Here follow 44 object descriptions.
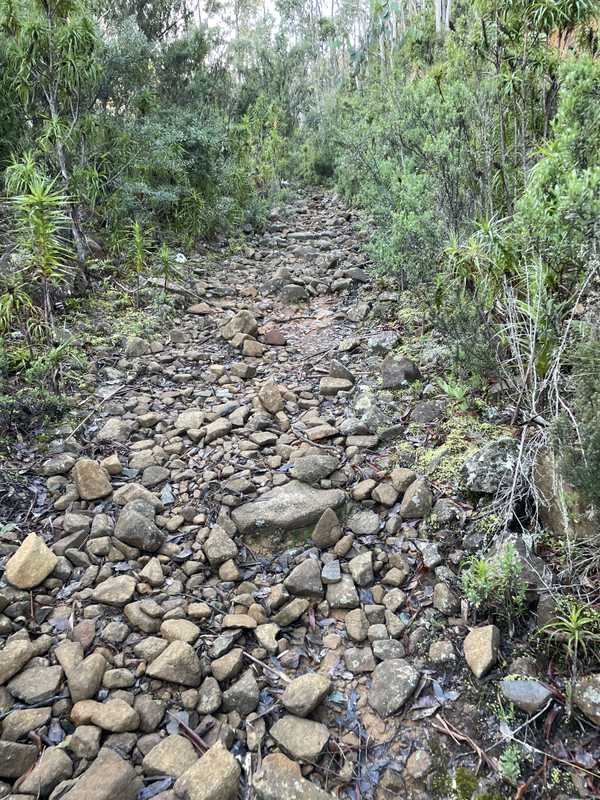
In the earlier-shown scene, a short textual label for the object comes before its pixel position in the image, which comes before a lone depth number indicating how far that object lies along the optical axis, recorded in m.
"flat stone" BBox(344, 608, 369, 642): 2.15
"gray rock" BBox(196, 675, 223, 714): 1.92
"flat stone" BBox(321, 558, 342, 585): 2.37
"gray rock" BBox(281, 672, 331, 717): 1.87
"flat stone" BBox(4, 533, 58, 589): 2.30
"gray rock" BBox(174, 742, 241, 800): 1.63
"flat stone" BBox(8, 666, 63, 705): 1.91
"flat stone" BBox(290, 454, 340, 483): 2.86
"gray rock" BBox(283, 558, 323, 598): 2.32
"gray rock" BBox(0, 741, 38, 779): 1.69
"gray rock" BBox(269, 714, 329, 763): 1.76
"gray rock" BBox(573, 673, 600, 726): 1.67
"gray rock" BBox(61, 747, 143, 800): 1.59
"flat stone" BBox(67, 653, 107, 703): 1.92
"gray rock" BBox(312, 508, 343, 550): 2.56
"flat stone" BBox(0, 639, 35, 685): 1.96
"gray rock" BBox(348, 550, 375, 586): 2.36
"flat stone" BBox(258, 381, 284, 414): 3.54
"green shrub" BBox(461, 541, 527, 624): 1.94
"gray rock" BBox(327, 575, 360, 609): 2.28
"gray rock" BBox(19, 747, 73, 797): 1.66
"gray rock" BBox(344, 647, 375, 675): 2.04
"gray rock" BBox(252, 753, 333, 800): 1.64
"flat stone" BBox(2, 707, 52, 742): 1.81
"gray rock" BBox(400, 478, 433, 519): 2.54
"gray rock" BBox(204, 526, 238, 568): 2.47
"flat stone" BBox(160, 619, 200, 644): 2.12
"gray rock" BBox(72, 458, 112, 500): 2.79
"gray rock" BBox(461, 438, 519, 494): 2.37
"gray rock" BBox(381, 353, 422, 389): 3.50
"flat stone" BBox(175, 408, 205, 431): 3.41
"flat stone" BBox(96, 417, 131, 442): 3.28
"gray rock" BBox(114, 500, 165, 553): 2.52
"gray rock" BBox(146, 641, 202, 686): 1.97
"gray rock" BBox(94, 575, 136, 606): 2.27
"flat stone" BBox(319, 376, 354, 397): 3.69
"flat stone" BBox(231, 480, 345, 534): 2.63
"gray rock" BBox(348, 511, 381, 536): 2.58
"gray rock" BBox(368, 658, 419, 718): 1.89
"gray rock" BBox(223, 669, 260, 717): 1.92
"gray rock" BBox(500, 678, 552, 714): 1.75
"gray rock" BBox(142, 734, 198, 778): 1.72
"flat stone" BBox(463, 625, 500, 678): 1.88
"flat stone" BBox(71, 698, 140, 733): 1.81
